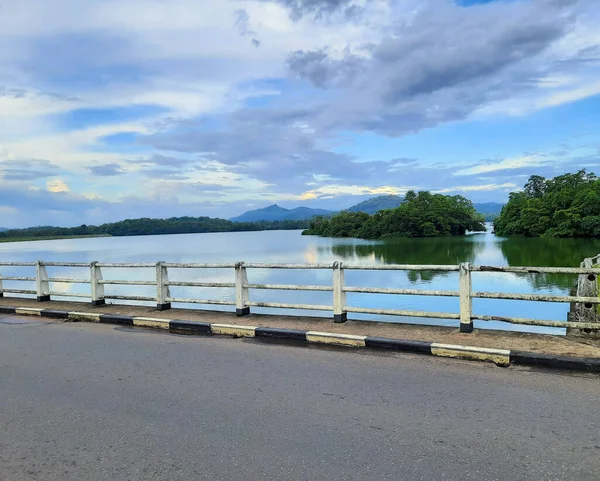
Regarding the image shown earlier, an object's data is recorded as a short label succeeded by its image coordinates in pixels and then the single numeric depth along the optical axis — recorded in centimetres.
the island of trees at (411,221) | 9425
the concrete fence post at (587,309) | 700
